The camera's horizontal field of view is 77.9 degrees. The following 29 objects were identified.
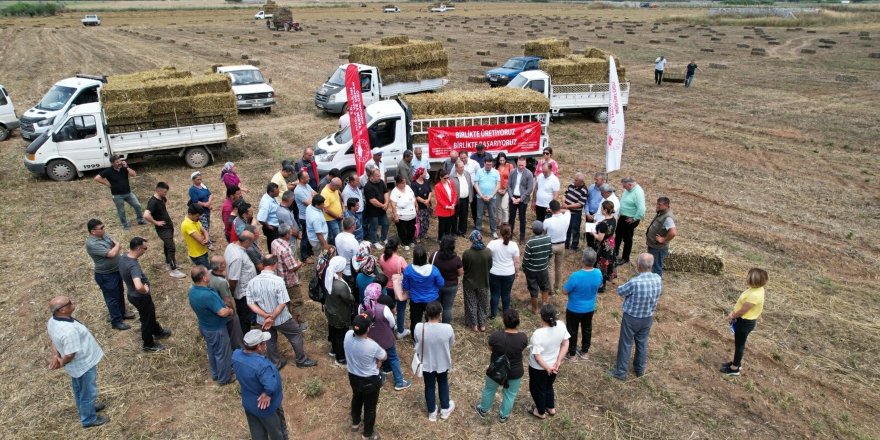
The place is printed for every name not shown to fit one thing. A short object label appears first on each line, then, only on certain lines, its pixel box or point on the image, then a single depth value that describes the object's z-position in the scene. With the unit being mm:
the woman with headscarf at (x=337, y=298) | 6922
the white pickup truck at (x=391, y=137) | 13055
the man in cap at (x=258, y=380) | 5285
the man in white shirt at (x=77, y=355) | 6090
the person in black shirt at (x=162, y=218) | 9711
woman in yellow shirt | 6902
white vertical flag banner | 10766
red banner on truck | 13227
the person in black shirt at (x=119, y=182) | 11289
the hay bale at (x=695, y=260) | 10125
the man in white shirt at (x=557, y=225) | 8867
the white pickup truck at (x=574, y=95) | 20125
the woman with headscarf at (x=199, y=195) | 10469
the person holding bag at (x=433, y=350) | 6012
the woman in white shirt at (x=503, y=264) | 8016
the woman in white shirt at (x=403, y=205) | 10320
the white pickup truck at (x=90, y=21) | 58719
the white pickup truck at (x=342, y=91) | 21562
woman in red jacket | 10539
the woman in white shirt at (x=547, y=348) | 5946
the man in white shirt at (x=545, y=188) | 10727
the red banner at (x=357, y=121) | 11250
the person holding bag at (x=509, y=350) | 5879
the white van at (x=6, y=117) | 19016
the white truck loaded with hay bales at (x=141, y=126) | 14773
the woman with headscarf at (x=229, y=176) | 10977
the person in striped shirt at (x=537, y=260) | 8148
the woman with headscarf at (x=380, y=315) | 6453
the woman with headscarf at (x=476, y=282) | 7852
